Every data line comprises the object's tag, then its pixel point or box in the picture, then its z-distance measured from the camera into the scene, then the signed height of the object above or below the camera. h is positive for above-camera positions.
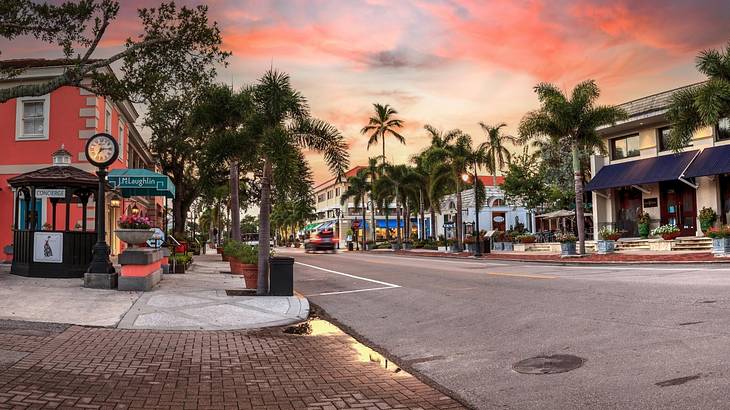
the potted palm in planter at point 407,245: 52.31 -0.82
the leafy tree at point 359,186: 64.31 +6.00
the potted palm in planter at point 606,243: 27.36 -0.49
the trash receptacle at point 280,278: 13.33 -0.95
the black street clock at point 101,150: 14.31 +2.37
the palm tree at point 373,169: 58.06 +7.14
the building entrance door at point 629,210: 33.38 +1.41
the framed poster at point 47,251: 14.73 -0.23
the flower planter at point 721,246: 20.72 -0.55
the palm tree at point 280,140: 13.15 +2.49
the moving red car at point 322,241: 51.22 -0.31
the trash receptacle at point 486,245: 36.00 -0.64
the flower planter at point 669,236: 28.35 -0.19
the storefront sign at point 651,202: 32.03 +1.75
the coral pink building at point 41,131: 20.97 +4.22
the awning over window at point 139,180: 18.77 +2.06
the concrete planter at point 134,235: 13.47 +0.14
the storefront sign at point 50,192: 15.33 +1.39
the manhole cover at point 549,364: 6.08 -1.48
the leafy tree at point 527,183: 55.25 +5.13
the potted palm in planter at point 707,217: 27.75 +0.72
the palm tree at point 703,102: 22.61 +5.53
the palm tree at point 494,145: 41.83 +6.94
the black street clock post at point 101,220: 13.18 +0.54
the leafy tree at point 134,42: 12.01 +4.51
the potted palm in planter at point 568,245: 27.69 -0.56
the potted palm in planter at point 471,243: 35.75 -0.48
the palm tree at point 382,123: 60.09 +12.33
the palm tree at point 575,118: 27.73 +5.83
